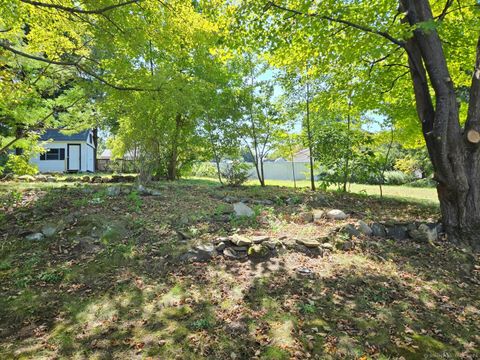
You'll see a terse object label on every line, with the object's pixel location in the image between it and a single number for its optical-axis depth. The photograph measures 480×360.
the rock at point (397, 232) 5.19
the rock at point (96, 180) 10.76
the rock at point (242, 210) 5.67
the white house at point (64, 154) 21.44
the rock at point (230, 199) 7.09
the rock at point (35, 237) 4.50
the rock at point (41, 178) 10.64
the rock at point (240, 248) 4.14
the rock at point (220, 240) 4.29
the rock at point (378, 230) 5.14
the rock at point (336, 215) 5.79
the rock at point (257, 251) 4.03
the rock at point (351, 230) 4.77
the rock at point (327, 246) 4.39
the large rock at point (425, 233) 5.02
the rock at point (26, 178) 10.14
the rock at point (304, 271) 3.76
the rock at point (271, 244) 4.16
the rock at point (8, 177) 10.04
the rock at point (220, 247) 4.17
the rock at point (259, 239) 4.21
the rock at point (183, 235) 4.58
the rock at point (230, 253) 4.05
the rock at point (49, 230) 4.61
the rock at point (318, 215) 5.72
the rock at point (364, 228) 5.04
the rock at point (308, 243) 4.32
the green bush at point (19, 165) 7.54
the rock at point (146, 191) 7.03
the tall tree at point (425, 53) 4.95
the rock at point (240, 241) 4.16
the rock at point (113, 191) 6.77
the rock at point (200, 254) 4.01
